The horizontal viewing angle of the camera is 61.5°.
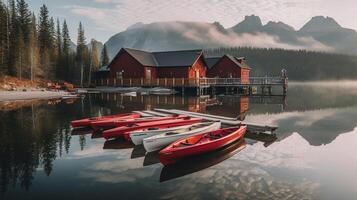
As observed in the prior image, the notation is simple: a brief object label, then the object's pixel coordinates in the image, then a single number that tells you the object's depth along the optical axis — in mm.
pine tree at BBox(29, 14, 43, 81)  59006
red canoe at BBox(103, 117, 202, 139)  15805
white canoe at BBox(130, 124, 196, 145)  14344
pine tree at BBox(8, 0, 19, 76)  59044
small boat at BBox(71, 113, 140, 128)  19172
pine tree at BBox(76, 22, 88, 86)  77325
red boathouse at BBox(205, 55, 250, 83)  59531
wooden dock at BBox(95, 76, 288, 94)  51250
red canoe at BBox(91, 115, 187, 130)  17869
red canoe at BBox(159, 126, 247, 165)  11438
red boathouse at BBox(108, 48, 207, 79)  54375
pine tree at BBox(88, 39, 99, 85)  81069
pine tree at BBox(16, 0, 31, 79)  59000
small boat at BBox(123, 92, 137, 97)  47400
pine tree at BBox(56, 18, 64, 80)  72750
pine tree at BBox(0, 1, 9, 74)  53531
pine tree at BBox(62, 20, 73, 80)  74625
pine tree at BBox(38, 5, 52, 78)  67619
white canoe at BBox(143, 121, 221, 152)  13011
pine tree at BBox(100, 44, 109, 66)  90562
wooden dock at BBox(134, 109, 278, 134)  18312
